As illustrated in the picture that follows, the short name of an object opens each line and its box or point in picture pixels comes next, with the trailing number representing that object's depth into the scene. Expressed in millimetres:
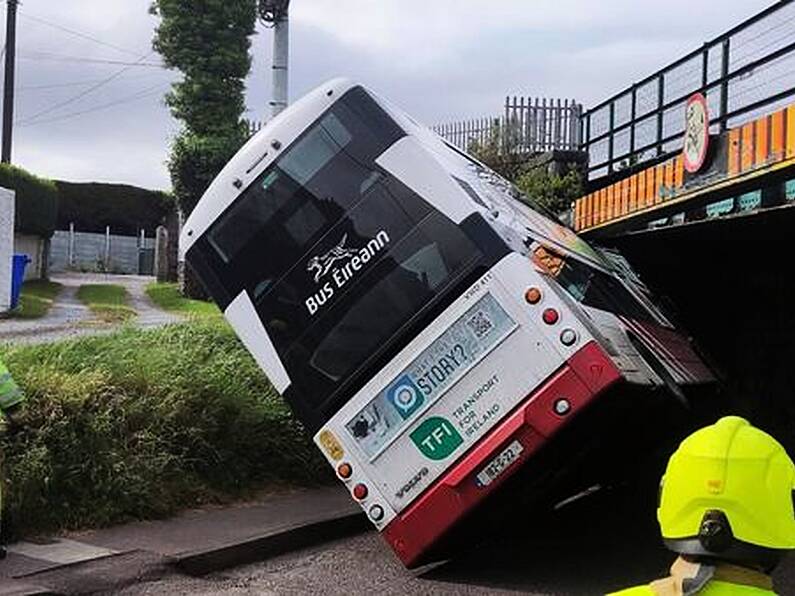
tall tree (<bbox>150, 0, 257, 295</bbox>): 29375
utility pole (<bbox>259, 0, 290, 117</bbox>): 13523
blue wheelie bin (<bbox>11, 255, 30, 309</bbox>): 24488
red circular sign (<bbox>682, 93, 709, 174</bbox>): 10430
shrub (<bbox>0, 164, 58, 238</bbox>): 32219
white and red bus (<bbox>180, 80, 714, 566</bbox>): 7535
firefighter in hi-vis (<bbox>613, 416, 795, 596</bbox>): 2113
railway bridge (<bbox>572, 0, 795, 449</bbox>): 9969
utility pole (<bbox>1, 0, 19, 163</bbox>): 40719
